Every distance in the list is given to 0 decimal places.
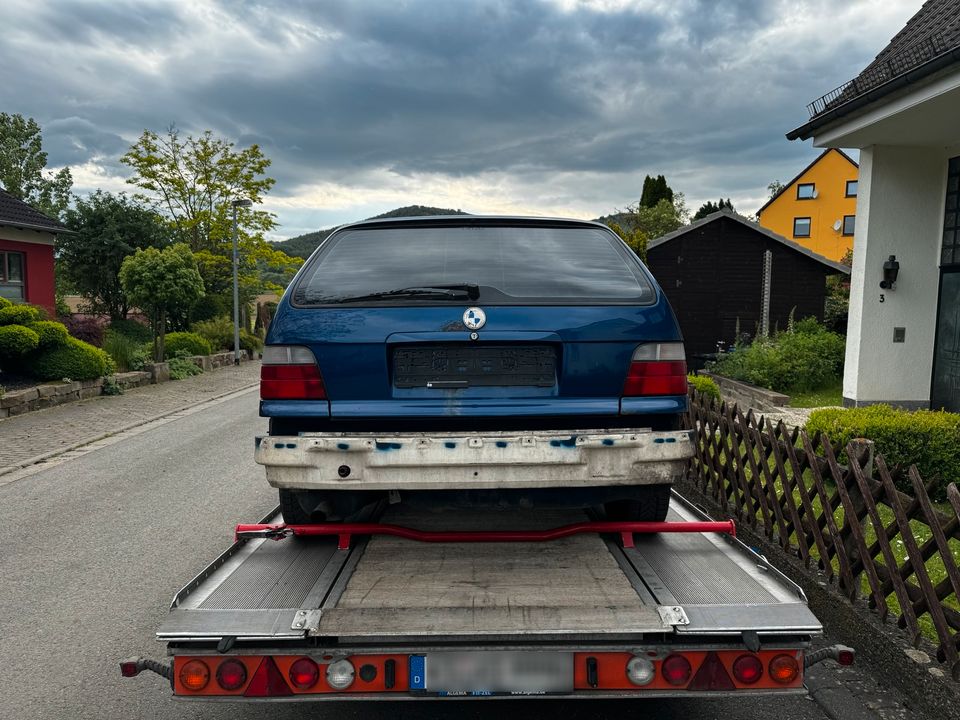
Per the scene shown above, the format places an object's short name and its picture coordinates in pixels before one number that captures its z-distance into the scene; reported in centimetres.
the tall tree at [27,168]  4909
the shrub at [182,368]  1822
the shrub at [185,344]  2022
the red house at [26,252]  2228
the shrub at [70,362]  1286
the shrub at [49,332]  1290
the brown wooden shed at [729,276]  1966
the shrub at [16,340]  1218
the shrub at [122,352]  1642
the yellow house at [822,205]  4472
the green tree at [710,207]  5147
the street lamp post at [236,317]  2245
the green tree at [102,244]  2769
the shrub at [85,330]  2002
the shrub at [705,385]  988
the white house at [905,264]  1028
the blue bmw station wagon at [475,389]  285
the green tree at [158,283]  1814
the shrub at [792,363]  1211
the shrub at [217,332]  2388
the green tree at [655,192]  4969
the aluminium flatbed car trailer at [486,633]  240
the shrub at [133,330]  2475
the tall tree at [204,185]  2980
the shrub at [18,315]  1259
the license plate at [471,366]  304
